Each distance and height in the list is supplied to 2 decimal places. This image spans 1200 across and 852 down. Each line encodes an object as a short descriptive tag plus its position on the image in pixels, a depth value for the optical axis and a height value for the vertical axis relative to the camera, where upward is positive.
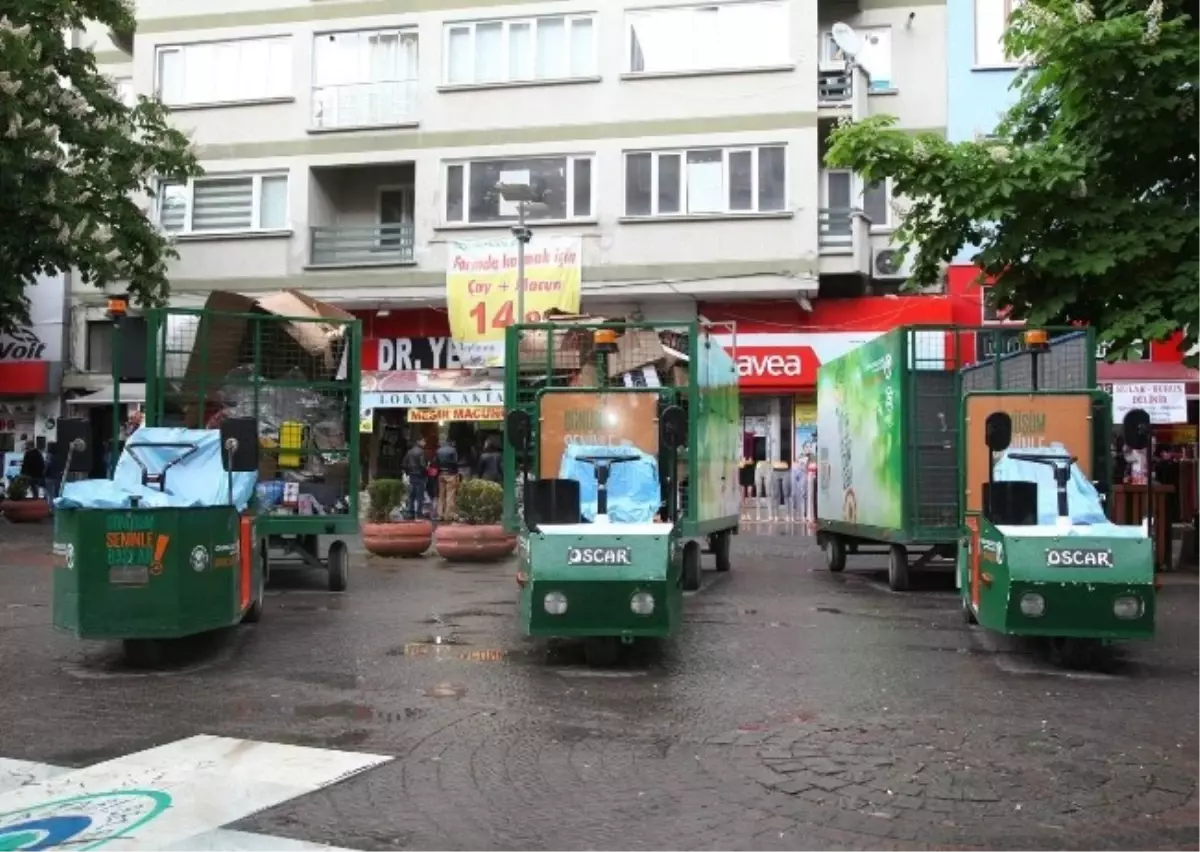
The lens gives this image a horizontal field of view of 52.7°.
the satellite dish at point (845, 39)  24.00 +8.45
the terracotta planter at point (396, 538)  17.27 -1.04
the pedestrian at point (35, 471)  25.59 -0.11
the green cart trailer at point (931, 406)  12.73 +0.63
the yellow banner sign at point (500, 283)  24.02 +3.63
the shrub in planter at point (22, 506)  23.62 -0.78
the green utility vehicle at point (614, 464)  8.33 +0.01
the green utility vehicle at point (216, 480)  8.31 -0.13
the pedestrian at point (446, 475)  22.75 -0.20
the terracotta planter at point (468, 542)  16.69 -1.06
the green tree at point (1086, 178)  13.36 +3.35
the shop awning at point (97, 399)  27.59 +1.52
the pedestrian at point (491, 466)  23.98 -0.02
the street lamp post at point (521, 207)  18.06 +4.06
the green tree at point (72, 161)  18.70 +5.12
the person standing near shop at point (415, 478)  24.33 -0.26
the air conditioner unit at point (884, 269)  24.50 +3.96
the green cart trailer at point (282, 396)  12.53 +0.74
